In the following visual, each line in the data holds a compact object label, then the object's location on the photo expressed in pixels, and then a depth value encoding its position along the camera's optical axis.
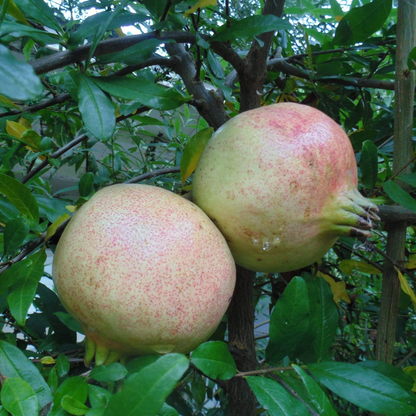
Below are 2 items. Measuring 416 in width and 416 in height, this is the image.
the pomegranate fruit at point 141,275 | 0.22
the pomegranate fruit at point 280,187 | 0.24
